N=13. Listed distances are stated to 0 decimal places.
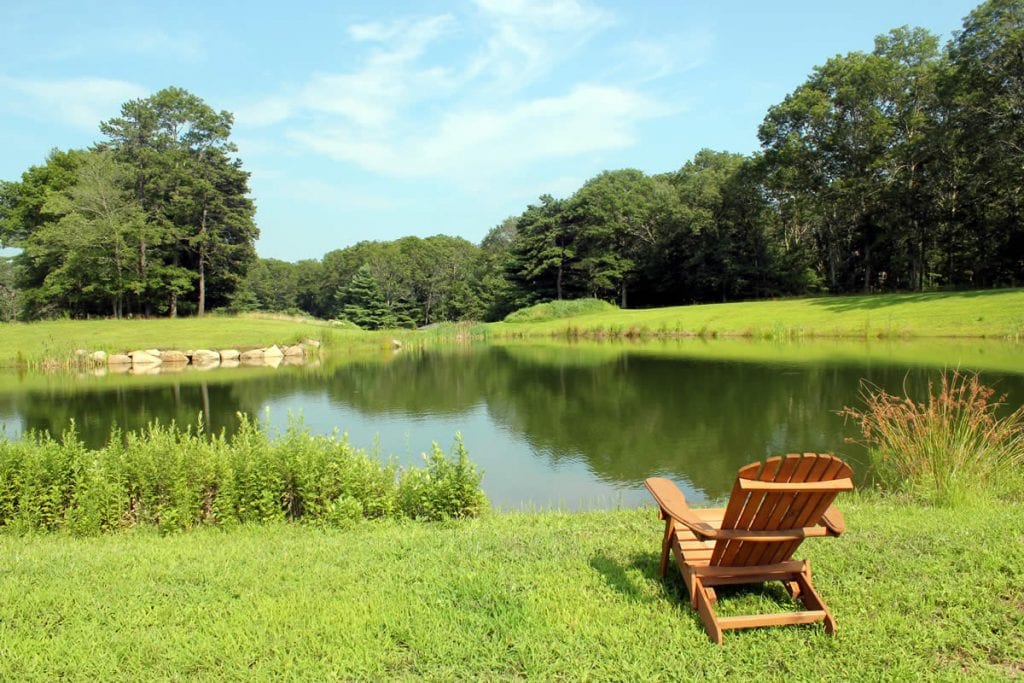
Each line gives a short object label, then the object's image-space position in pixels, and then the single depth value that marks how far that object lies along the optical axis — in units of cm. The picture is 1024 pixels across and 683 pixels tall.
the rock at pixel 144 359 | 3020
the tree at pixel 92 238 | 3744
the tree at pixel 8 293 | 5688
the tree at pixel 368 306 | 6531
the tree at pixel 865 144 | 4188
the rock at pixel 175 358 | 3106
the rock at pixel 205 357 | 3139
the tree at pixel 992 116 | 3234
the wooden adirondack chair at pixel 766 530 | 349
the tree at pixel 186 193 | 4341
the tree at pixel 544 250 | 5959
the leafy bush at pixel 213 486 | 642
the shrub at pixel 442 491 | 668
